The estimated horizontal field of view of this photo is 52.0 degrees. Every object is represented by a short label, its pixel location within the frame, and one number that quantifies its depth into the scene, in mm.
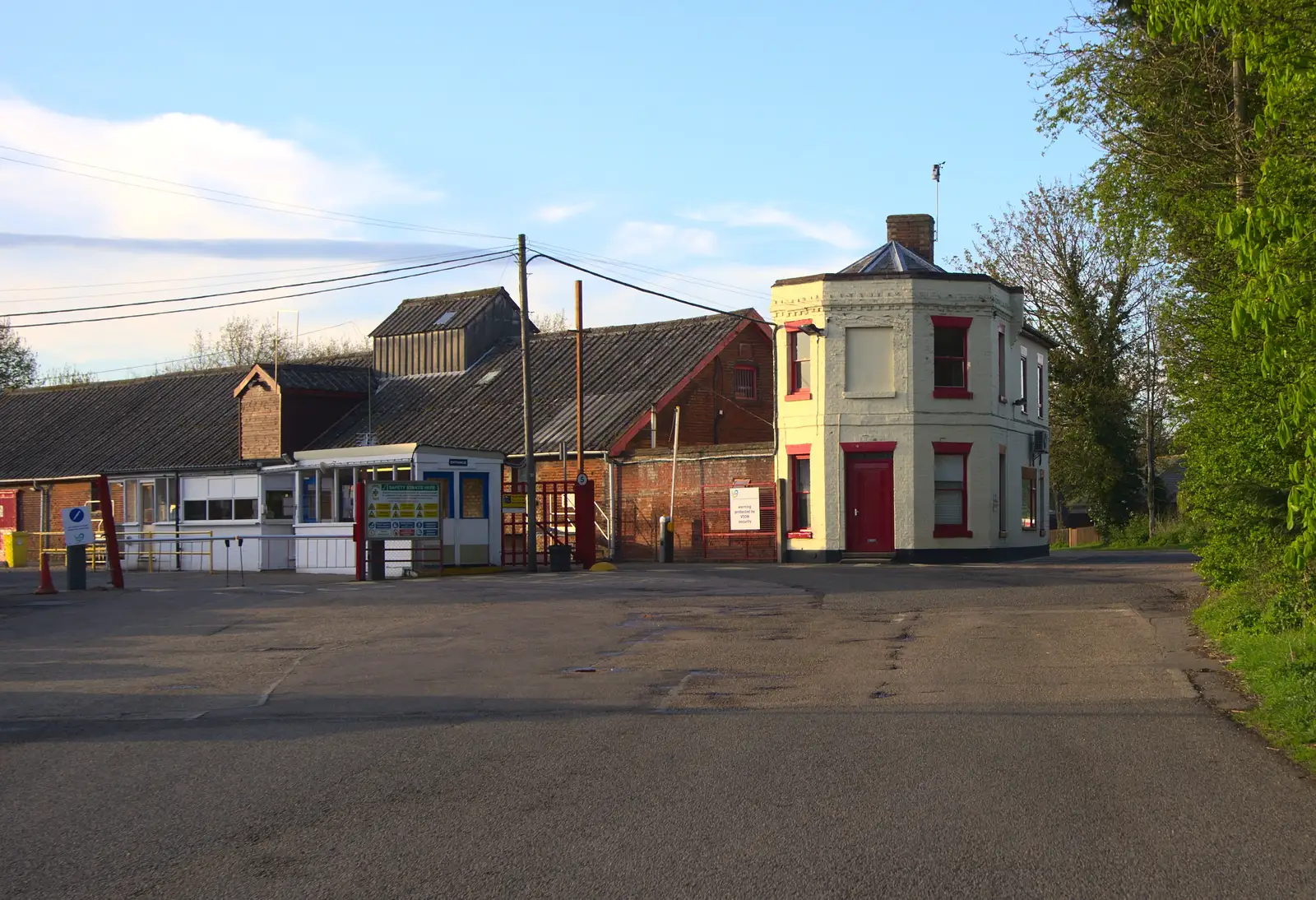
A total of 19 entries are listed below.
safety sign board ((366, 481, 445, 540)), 29234
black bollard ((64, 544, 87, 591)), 26516
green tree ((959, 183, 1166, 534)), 49750
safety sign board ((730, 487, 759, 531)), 35812
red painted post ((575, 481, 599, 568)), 33594
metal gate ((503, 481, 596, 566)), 33656
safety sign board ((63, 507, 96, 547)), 26422
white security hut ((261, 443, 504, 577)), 31359
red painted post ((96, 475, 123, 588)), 27391
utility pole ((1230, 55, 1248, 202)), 16906
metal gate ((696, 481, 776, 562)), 35781
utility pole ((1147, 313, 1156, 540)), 50188
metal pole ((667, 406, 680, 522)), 36875
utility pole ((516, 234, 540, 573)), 31922
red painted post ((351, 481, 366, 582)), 29031
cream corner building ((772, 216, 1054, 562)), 33969
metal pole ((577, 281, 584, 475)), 34844
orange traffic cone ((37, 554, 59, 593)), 25156
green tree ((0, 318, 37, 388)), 91875
